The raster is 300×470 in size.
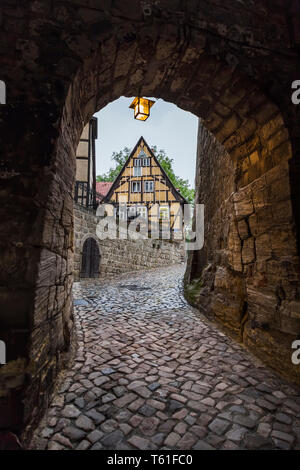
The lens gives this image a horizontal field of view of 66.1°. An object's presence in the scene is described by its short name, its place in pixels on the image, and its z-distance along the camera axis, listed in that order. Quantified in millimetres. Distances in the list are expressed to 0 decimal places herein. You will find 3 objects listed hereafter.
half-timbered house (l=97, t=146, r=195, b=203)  25453
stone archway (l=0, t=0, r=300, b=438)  1440
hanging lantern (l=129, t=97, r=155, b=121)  5426
